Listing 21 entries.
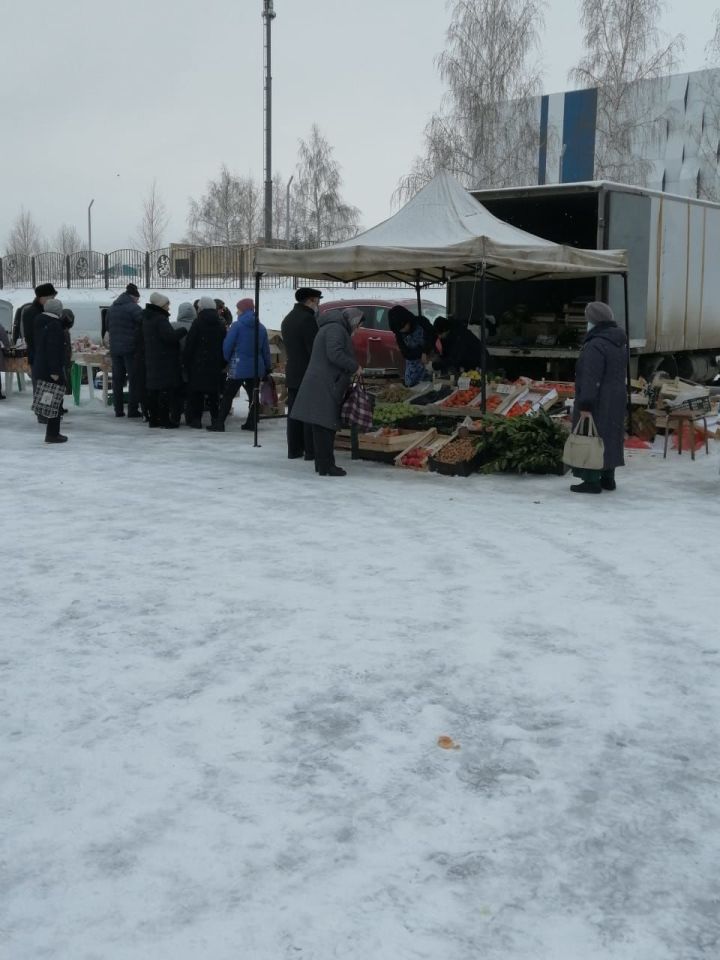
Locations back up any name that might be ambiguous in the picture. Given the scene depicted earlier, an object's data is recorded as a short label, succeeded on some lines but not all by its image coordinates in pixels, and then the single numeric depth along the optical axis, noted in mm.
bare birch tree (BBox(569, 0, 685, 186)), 35031
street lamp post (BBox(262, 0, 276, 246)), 25609
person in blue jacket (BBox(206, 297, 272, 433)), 12391
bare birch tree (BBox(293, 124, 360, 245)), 64375
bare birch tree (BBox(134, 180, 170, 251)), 74375
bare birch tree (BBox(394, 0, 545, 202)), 35656
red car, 18328
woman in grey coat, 9758
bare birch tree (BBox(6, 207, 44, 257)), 96062
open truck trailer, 12852
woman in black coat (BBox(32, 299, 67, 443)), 10930
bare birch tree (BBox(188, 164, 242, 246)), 72438
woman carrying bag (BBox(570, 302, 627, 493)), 8812
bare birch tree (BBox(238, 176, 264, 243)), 71188
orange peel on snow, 4031
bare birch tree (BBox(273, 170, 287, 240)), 75138
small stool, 11125
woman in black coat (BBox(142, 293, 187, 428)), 12664
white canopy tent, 10141
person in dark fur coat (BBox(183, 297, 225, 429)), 12664
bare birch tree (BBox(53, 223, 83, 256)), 109419
